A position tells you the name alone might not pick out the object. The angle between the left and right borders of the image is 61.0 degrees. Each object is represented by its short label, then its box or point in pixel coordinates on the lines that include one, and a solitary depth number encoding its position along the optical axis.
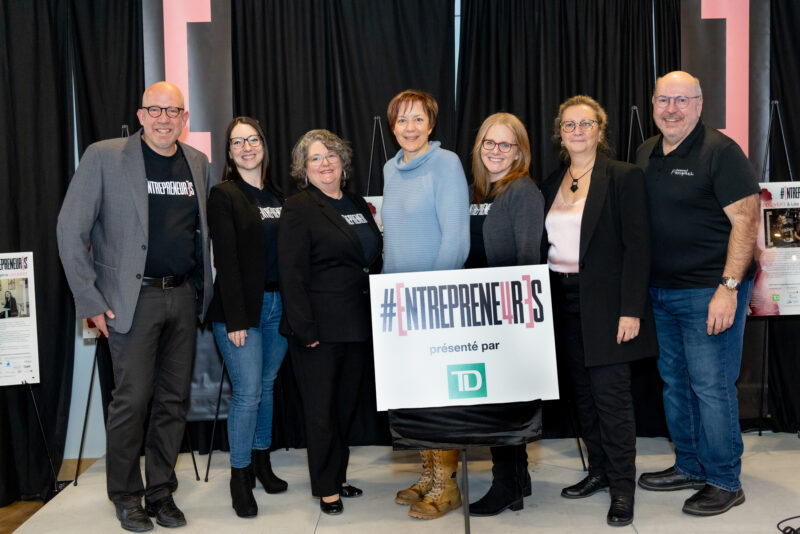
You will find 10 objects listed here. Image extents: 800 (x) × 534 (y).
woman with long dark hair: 2.98
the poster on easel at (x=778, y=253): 3.85
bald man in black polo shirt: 2.89
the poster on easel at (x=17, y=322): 3.52
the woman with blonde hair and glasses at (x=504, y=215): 2.83
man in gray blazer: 2.89
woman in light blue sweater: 2.77
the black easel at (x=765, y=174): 4.03
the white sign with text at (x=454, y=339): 2.54
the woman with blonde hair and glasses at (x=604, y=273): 2.75
